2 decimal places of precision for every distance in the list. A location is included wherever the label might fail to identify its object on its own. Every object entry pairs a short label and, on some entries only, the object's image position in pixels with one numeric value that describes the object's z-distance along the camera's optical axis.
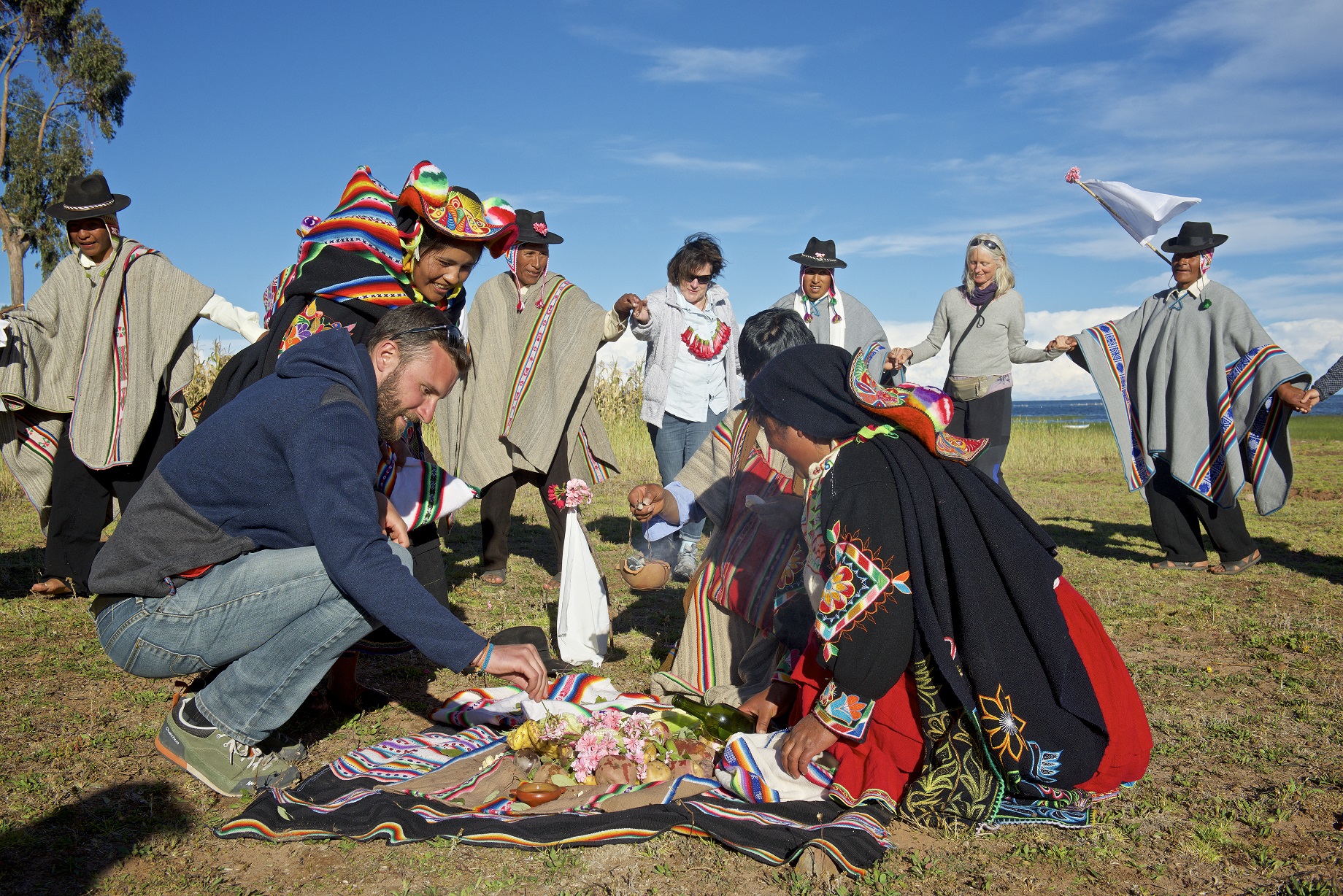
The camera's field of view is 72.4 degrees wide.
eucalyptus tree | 22.28
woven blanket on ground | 2.49
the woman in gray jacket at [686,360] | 6.48
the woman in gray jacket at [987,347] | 7.14
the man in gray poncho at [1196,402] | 6.22
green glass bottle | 3.21
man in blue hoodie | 2.61
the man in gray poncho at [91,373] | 5.15
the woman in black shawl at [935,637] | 2.52
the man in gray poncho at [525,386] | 6.11
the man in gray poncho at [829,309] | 6.71
